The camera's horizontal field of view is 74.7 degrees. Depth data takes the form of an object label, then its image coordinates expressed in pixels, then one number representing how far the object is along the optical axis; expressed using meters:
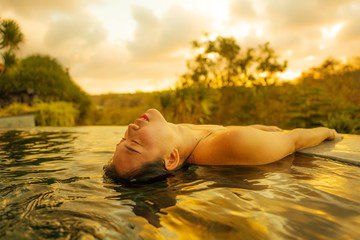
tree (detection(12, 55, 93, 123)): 14.47
